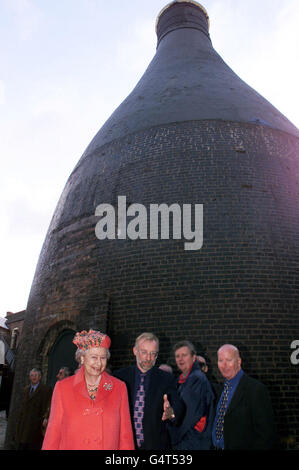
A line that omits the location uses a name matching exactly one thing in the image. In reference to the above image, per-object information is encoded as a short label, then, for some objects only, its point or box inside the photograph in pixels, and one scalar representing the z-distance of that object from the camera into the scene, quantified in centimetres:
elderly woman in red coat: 222
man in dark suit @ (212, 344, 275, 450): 264
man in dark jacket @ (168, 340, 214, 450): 299
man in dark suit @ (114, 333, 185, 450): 278
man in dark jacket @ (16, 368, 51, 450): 464
